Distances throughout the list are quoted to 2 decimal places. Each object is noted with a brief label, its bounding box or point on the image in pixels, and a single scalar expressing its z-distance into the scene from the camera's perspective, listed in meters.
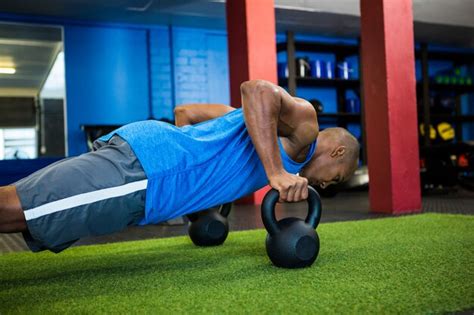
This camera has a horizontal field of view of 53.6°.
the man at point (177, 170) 1.30
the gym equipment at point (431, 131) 7.56
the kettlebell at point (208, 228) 2.13
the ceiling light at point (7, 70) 6.26
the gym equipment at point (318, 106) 6.07
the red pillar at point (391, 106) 3.54
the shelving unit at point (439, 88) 7.57
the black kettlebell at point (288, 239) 1.53
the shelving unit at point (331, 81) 6.59
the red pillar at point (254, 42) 4.51
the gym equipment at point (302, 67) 6.86
